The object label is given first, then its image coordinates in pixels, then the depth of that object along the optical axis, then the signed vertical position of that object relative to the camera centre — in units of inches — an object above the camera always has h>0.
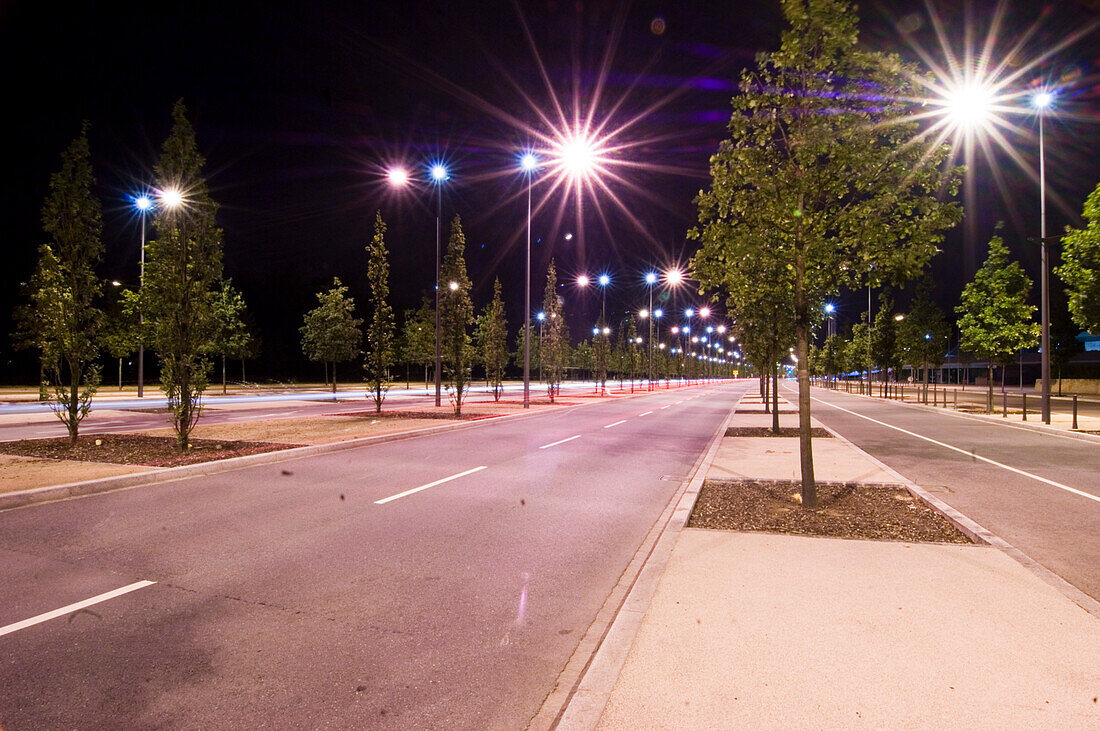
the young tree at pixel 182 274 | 479.2 +81.2
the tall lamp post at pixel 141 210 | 1261.1 +357.9
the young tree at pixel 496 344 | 1305.4 +65.4
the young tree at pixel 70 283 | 494.6 +76.2
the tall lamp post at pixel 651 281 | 1829.1 +291.6
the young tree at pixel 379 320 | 896.3 +80.3
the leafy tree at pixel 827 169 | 280.7 +101.9
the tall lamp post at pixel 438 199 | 929.5 +287.7
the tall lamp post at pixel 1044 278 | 805.2 +135.7
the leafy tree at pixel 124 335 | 1182.9 +72.8
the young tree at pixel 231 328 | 1530.5 +117.9
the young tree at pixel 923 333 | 1439.5 +102.3
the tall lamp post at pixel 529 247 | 961.5 +220.8
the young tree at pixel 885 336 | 1729.8 +112.4
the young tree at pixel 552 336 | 1448.1 +92.4
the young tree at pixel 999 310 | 1005.8 +112.3
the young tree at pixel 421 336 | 2247.8 +141.9
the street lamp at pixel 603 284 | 1780.9 +275.8
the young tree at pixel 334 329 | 1673.2 +122.0
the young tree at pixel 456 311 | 949.8 +104.9
